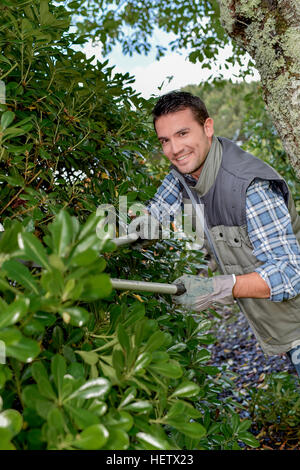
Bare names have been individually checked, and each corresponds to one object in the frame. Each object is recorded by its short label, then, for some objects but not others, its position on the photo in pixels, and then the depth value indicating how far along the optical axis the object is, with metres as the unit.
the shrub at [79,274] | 0.72
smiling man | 1.90
